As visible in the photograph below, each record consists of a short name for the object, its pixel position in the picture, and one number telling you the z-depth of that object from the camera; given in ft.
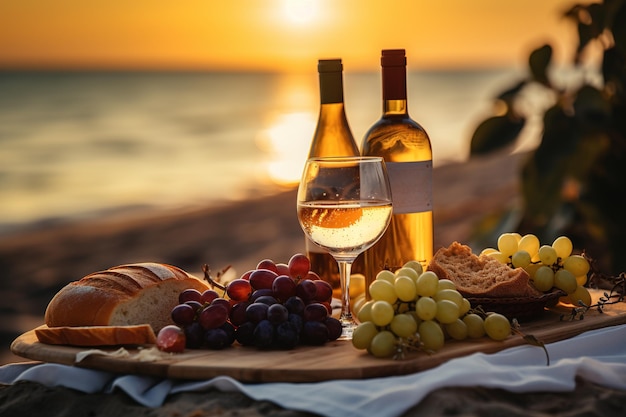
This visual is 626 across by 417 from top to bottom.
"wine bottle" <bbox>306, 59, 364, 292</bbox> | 8.15
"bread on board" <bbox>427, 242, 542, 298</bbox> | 6.32
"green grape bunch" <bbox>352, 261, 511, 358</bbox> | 5.59
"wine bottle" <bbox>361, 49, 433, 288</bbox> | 6.93
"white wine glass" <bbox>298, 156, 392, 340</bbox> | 6.07
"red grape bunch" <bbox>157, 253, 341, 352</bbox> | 5.96
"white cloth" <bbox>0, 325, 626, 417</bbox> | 4.97
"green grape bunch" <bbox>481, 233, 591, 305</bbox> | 6.73
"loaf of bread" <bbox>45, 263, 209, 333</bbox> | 6.26
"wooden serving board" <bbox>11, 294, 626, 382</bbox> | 5.44
